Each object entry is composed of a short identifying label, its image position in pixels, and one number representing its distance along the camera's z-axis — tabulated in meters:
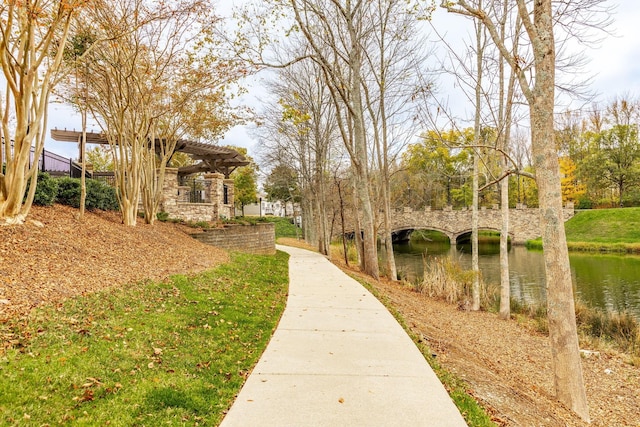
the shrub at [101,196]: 10.94
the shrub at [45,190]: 8.62
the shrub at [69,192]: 9.81
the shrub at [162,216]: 14.73
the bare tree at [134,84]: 9.35
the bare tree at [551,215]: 4.02
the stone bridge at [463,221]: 31.95
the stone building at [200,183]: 16.02
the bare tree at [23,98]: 6.46
